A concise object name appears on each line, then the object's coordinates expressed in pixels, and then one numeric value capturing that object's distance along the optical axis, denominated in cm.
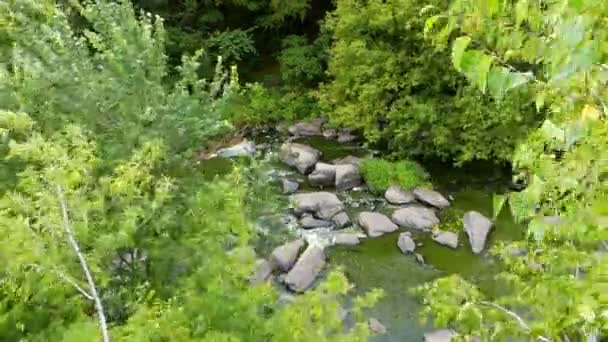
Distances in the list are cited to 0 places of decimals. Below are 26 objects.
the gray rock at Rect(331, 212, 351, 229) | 936
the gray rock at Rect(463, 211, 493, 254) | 876
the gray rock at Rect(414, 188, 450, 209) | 992
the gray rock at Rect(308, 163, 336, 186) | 1055
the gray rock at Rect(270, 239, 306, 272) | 820
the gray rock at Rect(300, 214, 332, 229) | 934
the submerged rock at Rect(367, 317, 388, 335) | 714
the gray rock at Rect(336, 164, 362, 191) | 1048
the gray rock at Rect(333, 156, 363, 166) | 1102
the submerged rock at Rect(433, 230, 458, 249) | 884
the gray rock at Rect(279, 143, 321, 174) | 1103
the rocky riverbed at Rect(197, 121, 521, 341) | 797
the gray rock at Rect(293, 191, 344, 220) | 959
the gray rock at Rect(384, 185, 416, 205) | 999
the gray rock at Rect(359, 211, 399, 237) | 918
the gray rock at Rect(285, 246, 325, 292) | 788
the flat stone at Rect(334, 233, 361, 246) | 896
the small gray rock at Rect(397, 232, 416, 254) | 877
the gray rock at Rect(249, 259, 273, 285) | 740
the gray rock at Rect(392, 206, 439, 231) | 931
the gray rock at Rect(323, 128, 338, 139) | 1247
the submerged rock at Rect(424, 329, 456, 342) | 676
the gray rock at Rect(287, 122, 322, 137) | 1266
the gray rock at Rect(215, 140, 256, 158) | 1162
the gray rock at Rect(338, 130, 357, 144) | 1231
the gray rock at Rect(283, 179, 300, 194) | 1031
